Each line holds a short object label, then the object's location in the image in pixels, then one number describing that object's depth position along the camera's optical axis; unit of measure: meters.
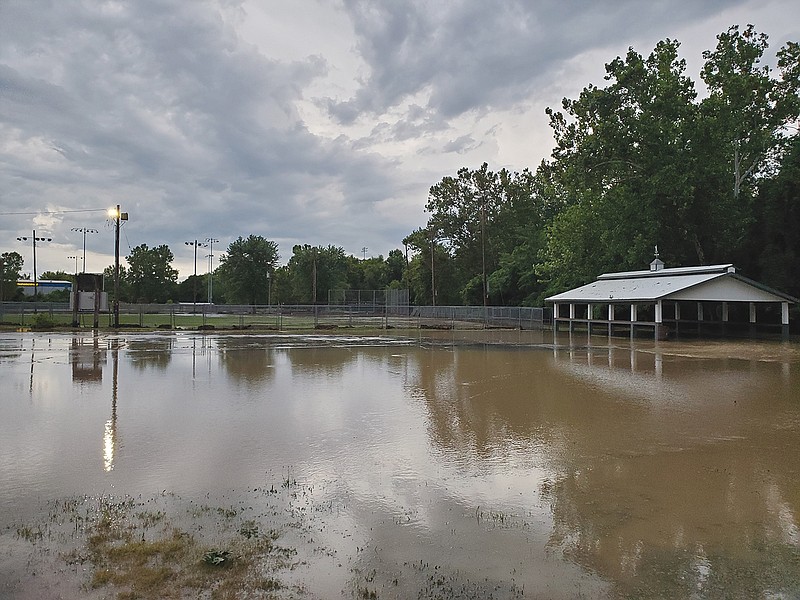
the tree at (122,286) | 94.31
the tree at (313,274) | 79.88
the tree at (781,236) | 35.69
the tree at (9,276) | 69.80
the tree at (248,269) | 81.69
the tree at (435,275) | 73.44
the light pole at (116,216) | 38.75
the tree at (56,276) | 145.25
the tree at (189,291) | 105.59
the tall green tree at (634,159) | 37.81
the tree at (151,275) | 93.19
